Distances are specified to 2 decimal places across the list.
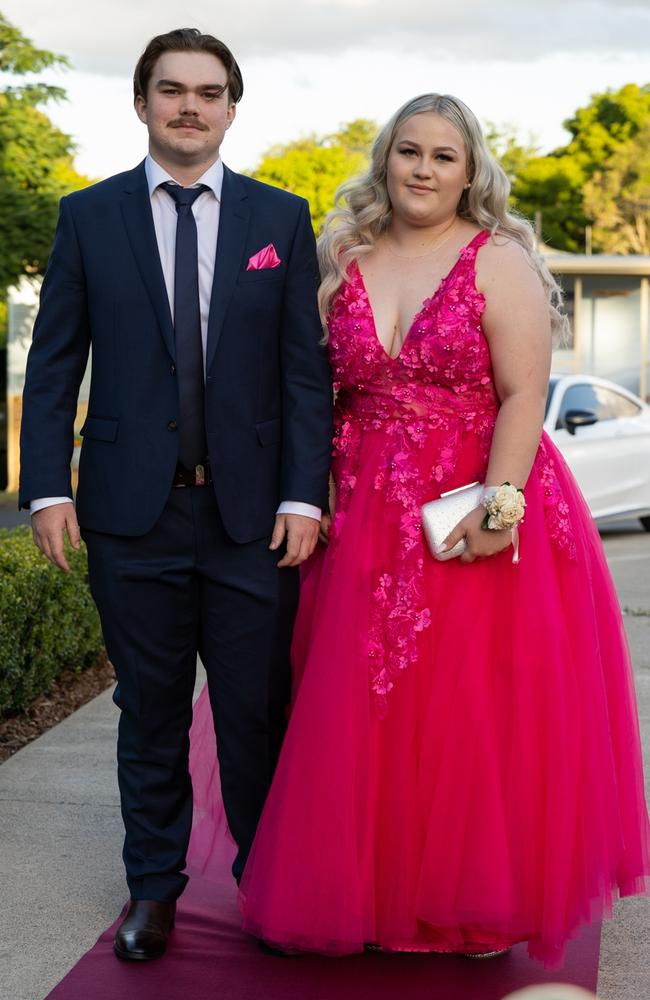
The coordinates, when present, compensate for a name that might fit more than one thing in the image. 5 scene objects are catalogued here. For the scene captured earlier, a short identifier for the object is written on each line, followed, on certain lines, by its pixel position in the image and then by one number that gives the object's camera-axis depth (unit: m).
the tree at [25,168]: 16.27
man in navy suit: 3.41
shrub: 5.84
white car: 12.16
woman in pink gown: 3.33
